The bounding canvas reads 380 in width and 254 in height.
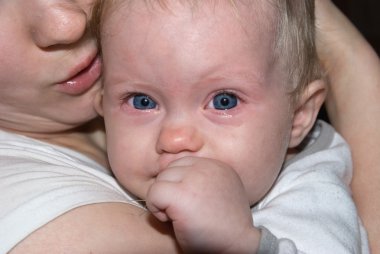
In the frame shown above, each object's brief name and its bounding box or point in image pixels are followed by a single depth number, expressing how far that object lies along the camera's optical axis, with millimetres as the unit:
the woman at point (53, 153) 517
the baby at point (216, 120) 505
